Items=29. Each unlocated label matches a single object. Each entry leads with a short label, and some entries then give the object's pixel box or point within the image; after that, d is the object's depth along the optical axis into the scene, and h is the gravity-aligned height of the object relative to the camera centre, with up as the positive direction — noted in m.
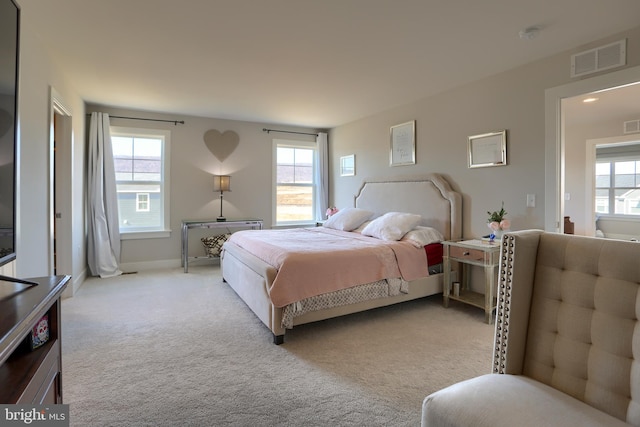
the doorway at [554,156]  2.89 +0.49
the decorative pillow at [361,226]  4.39 -0.21
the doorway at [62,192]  3.62 +0.22
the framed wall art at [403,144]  4.36 +0.92
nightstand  3.00 -0.55
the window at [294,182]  6.00 +0.55
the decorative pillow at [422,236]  3.42 -0.28
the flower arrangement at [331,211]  5.58 +0.00
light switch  3.09 +0.10
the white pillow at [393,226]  3.56 -0.17
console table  4.87 -0.22
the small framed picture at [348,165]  5.58 +0.81
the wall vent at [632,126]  5.05 +1.32
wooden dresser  0.90 -0.51
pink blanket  2.58 -0.45
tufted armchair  1.08 -0.50
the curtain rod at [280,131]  5.76 +1.45
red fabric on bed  3.46 -0.45
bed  2.59 -0.61
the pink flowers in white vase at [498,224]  3.14 -0.13
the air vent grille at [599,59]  2.50 +1.22
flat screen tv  1.38 +0.41
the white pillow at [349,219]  4.49 -0.11
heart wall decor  5.33 +1.14
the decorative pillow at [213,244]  5.15 -0.53
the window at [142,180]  4.92 +0.48
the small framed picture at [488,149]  3.33 +0.65
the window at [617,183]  6.59 +0.56
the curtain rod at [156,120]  4.77 +1.40
